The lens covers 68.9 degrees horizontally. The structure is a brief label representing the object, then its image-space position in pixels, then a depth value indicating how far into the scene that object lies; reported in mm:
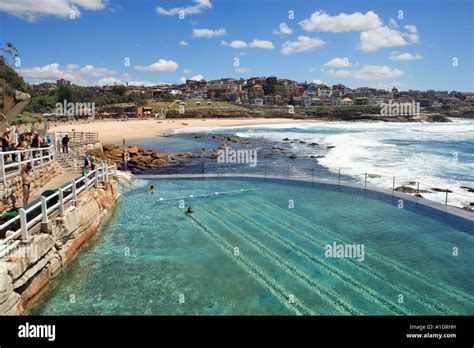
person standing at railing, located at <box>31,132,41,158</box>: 16234
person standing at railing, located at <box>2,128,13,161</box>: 13734
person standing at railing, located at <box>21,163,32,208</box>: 11719
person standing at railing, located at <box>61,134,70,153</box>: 22875
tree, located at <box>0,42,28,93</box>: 19131
